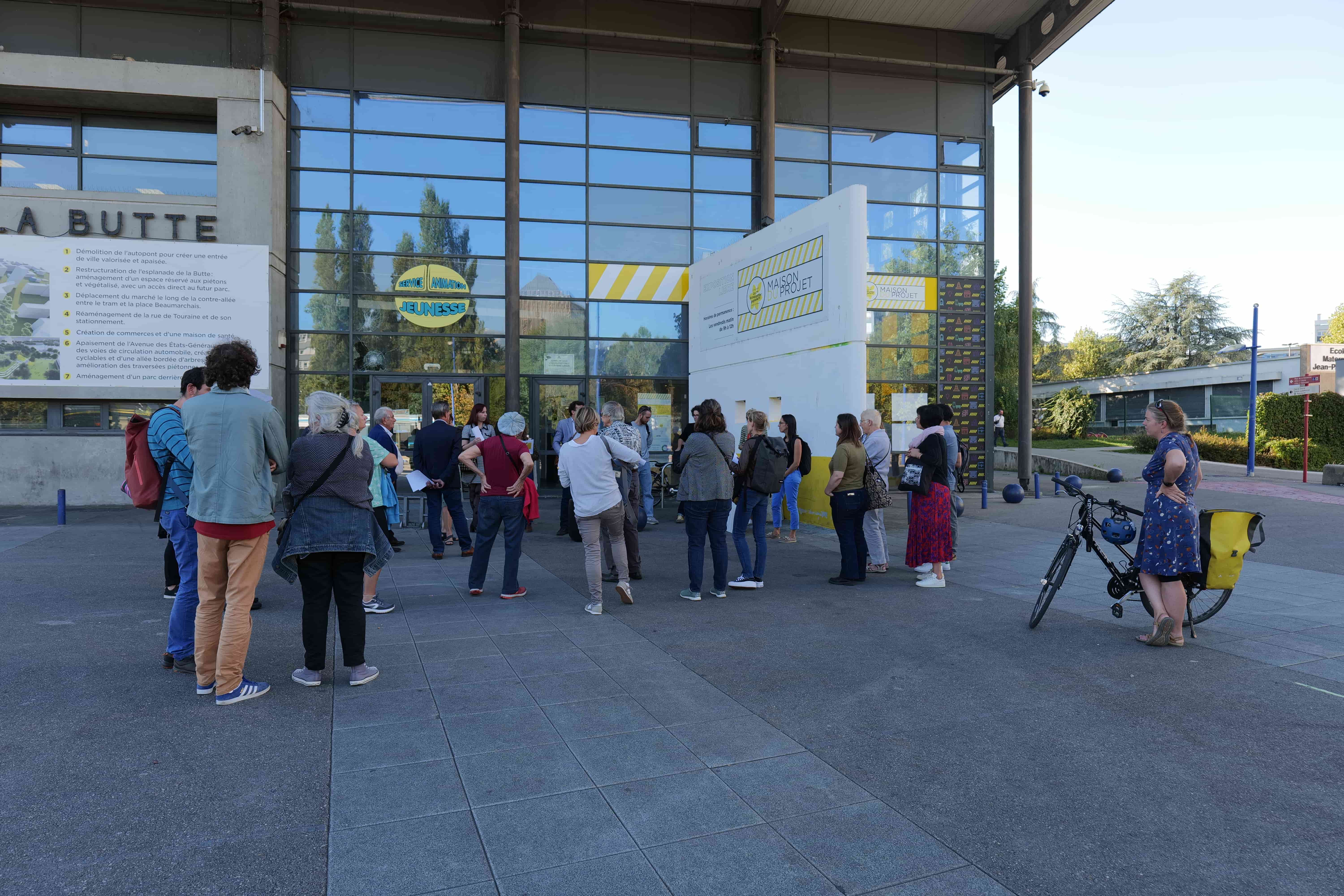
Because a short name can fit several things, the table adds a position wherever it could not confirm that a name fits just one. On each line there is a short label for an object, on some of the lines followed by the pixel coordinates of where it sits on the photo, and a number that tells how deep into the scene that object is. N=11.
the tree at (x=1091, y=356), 56.34
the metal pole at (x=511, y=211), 15.42
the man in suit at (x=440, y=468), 9.58
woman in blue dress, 5.59
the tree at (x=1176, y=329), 52.72
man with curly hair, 4.42
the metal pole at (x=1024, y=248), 17.12
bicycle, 6.14
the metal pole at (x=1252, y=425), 21.52
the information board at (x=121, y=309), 14.12
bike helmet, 6.05
